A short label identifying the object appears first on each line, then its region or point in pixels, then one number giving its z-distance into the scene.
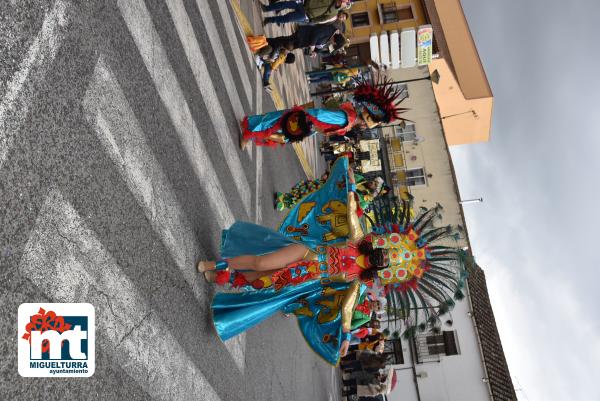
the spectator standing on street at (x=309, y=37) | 8.35
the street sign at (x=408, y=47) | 16.53
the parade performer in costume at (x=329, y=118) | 6.01
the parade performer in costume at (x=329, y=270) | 4.76
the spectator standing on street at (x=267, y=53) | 7.98
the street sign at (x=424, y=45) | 16.60
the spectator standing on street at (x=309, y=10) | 8.59
